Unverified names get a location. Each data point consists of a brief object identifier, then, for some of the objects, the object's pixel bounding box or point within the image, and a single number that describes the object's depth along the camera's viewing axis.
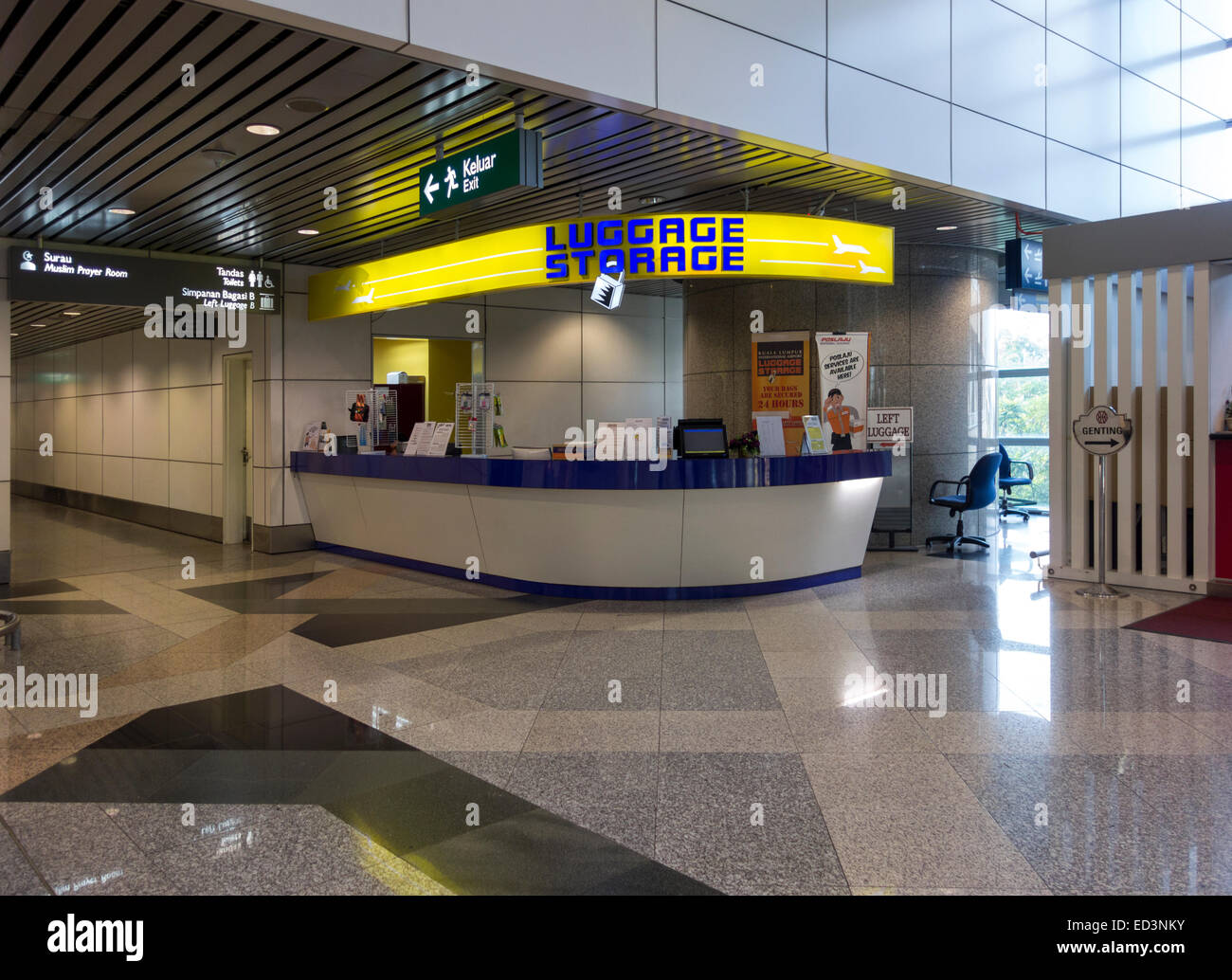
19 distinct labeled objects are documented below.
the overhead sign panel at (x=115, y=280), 7.62
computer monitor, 7.26
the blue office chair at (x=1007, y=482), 11.60
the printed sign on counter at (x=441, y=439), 8.48
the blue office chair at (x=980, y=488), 8.91
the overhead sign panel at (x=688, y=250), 7.13
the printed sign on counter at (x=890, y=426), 9.33
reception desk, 6.88
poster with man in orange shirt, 9.26
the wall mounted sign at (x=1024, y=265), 9.17
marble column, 9.47
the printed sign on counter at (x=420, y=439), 8.75
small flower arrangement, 7.57
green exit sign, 5.31
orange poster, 9.46
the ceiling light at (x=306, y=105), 5.25
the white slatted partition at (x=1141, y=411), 7.20
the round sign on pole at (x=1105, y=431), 7.21
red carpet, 5.90
